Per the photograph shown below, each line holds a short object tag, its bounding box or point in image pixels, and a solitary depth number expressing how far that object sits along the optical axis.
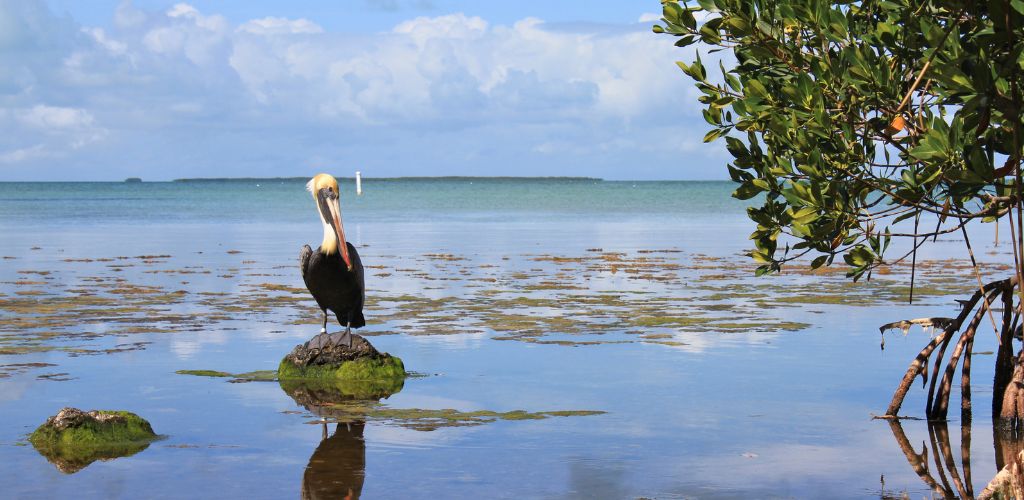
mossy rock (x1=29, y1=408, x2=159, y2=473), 9.47
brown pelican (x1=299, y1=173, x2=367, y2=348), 12.51
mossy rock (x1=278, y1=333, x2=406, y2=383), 12.73
